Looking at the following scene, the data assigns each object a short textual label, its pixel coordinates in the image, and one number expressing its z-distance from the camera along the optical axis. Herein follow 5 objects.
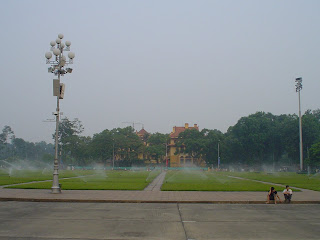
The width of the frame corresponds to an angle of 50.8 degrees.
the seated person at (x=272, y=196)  18.85
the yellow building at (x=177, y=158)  113.62
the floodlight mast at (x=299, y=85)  64.94
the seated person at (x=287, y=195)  19.38
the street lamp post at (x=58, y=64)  23.06
